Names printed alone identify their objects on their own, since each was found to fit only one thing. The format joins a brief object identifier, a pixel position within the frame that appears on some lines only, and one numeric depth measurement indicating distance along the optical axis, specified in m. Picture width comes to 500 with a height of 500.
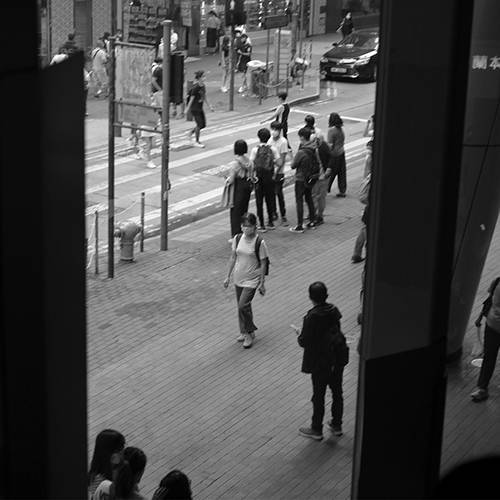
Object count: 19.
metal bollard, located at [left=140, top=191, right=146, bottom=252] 16.96
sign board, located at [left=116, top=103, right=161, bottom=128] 15.59
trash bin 30.31
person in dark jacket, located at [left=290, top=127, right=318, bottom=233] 17.12
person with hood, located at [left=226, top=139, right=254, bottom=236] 16.41
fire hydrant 16.19
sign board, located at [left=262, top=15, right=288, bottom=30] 26.97
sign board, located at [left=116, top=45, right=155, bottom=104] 15.13
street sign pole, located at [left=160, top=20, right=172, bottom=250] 15.68
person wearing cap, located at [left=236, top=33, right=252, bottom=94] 32.28
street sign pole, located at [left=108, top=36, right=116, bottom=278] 15.13
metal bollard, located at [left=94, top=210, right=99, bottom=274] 15.65
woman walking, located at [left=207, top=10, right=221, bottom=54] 35.25
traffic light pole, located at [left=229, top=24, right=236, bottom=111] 27.06
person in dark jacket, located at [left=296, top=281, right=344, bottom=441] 9.97
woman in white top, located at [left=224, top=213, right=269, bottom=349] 12.33
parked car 32.31
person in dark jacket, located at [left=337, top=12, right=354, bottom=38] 34.44
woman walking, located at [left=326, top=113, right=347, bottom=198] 18.45
